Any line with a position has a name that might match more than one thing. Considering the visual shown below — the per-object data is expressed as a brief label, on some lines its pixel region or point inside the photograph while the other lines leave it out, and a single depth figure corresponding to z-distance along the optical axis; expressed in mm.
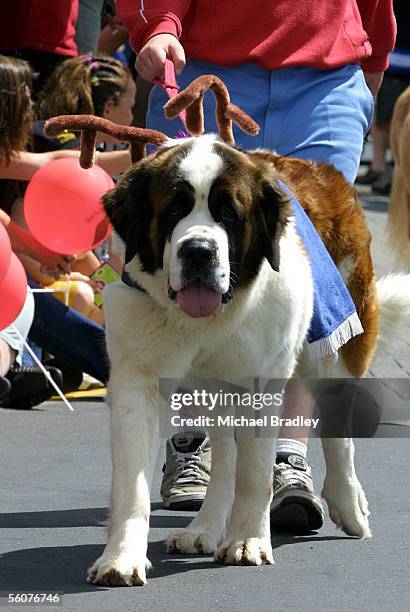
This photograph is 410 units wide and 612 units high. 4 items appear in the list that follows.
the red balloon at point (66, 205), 13039
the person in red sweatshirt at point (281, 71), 9477
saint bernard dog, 7402
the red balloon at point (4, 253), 12016
